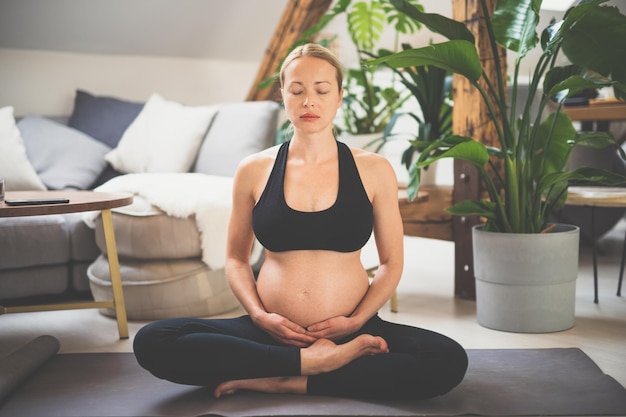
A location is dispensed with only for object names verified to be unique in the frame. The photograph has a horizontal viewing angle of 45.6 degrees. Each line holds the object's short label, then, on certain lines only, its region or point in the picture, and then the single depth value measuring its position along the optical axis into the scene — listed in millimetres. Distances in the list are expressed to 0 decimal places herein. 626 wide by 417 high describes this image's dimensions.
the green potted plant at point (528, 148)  2289
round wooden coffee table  2340
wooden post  2877
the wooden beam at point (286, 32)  4309
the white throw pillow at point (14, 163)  3297
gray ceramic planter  2482
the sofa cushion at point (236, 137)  3498
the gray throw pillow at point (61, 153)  3477
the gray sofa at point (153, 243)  2725
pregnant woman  1750
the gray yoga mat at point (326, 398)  1710
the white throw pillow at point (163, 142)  3613
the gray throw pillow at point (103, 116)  3799
